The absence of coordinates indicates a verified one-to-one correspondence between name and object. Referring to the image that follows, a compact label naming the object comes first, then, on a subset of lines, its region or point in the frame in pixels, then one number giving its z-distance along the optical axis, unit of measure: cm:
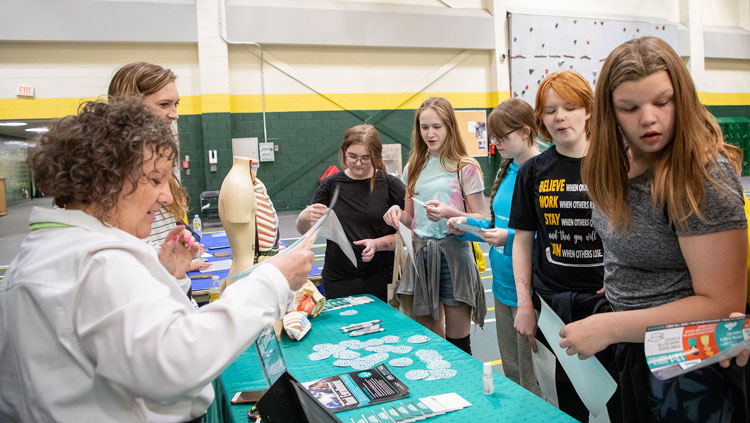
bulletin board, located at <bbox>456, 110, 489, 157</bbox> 1048
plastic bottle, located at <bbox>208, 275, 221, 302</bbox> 237
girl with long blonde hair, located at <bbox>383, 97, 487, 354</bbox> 264
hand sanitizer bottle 150
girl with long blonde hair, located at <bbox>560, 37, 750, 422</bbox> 114
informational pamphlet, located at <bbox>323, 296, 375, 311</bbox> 247
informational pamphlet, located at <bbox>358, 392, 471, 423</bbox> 137
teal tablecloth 139
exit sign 796
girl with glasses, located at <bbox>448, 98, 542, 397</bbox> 238
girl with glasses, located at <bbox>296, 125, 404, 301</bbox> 274
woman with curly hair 81
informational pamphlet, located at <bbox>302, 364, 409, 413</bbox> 147
